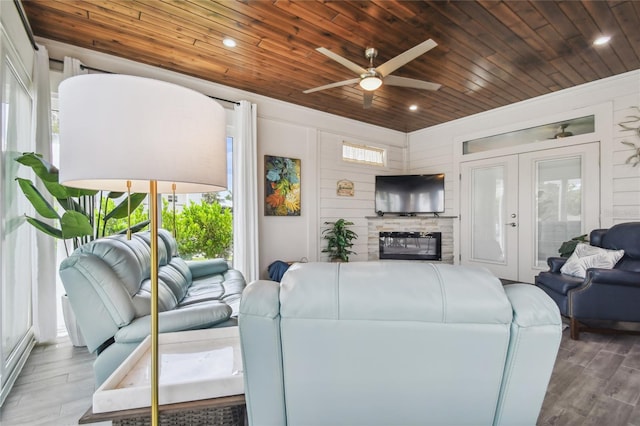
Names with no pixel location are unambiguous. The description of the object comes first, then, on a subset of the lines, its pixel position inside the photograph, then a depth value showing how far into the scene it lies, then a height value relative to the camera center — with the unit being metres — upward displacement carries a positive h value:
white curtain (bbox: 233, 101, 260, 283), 3.90 +0.23
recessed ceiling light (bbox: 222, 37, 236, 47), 2.88 +1.69
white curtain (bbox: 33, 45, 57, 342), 2.62 -0.35
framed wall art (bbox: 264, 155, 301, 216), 4.41 +0.41
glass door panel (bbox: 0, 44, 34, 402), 1.98 -0.16
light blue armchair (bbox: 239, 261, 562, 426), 0.81 -0.38
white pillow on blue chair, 2.87 -0.47
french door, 4.02 +0.09
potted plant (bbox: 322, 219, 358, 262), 4.93 -0.46
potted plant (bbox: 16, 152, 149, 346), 2.16 +0.05
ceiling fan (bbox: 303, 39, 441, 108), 2.48 +1.33
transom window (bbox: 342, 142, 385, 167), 5.43 +1.13
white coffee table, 0.87 -0.55
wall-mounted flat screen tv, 5.52 +0.35
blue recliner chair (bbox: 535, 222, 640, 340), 2.62 -0.74
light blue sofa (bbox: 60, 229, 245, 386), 1.47 -0.49
